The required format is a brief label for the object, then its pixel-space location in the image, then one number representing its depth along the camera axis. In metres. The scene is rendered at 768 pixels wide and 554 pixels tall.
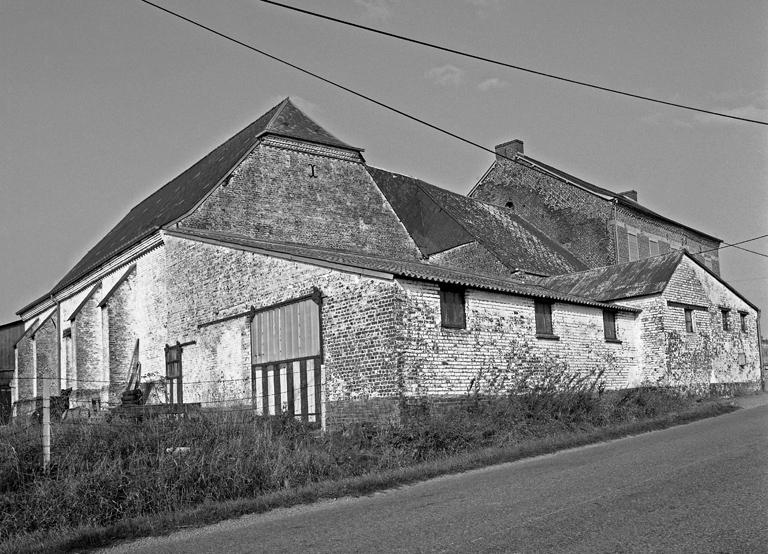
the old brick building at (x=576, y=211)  39.47
